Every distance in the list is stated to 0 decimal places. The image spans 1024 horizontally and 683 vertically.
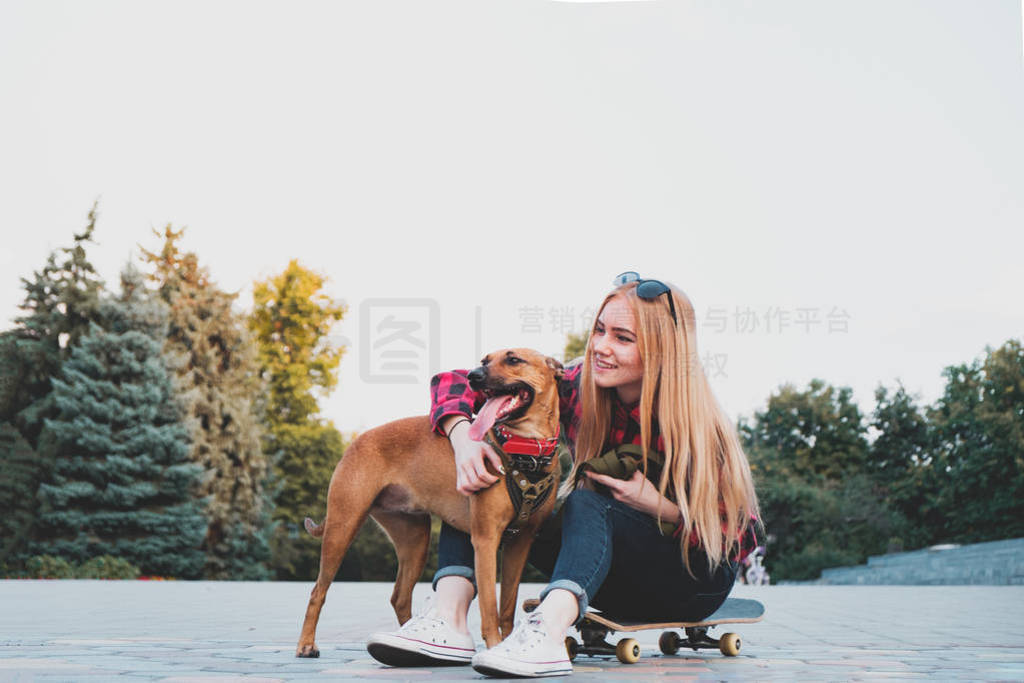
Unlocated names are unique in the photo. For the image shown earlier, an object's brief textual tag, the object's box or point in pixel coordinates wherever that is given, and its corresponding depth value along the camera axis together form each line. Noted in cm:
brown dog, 289
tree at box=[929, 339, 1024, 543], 2520
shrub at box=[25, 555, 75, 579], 1498
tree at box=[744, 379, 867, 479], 3319
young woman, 286
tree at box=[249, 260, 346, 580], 2458
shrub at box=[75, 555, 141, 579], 1509
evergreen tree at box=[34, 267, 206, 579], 1673
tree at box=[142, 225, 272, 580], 1930
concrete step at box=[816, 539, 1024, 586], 1502
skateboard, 302
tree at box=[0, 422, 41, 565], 1692
